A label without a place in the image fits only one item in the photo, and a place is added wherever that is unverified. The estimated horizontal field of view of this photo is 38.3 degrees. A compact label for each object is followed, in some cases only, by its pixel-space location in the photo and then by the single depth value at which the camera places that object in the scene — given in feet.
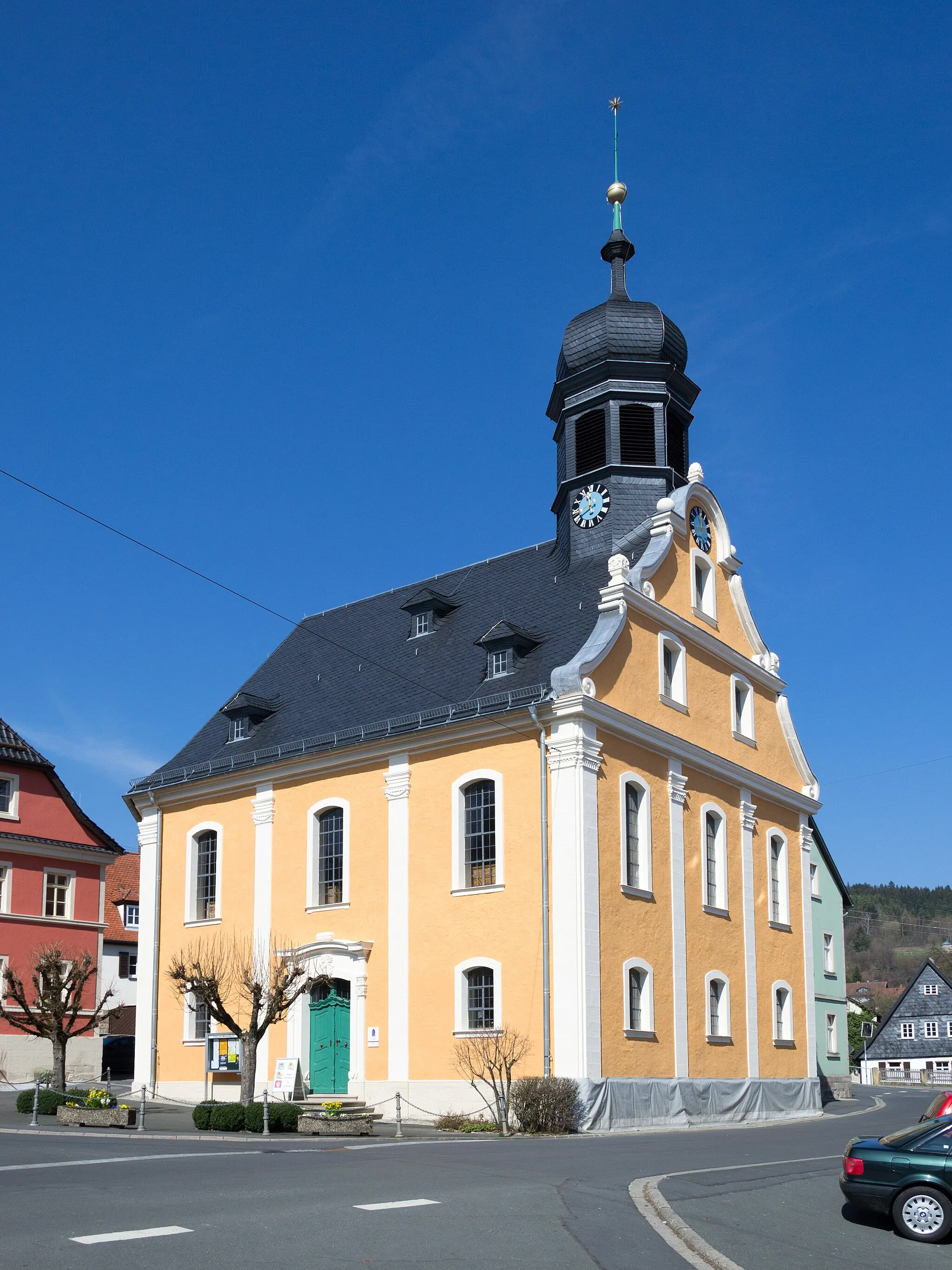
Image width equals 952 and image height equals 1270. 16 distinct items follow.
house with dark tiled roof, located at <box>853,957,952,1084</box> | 291.79
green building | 157.89
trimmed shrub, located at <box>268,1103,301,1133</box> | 79.30
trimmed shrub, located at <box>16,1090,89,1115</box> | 86.79
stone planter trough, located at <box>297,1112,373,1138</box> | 77.15
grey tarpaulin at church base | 85.87
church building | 90.58
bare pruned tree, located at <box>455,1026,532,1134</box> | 84.94
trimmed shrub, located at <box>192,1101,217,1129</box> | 82.84
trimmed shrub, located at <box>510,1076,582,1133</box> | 80.94
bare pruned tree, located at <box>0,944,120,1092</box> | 96.99
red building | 134.82
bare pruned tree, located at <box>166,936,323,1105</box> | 88.12
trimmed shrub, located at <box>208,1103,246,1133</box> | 80.94
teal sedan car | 41.93
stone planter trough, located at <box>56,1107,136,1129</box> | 80.84
